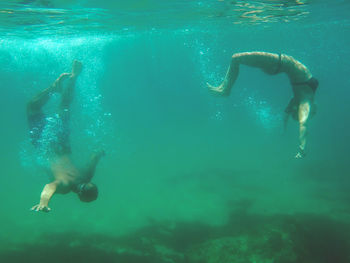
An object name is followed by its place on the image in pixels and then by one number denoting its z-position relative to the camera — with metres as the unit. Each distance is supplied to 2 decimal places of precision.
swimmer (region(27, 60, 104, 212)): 7.07
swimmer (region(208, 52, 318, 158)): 7.19
